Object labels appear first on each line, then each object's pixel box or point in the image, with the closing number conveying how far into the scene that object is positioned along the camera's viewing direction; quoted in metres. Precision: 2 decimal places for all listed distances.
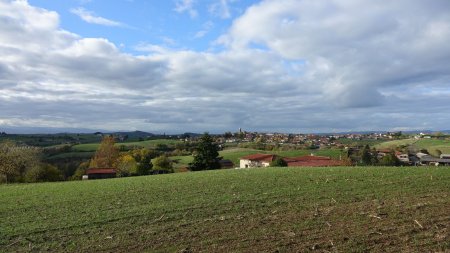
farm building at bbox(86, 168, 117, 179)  77.25
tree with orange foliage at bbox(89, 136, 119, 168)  101.57
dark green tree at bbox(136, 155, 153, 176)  80.38
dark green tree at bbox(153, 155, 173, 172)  92.12
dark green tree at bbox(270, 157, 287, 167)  65.00
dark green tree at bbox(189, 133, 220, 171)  70.69
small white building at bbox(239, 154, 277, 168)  84.04
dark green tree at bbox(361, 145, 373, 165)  78.54
